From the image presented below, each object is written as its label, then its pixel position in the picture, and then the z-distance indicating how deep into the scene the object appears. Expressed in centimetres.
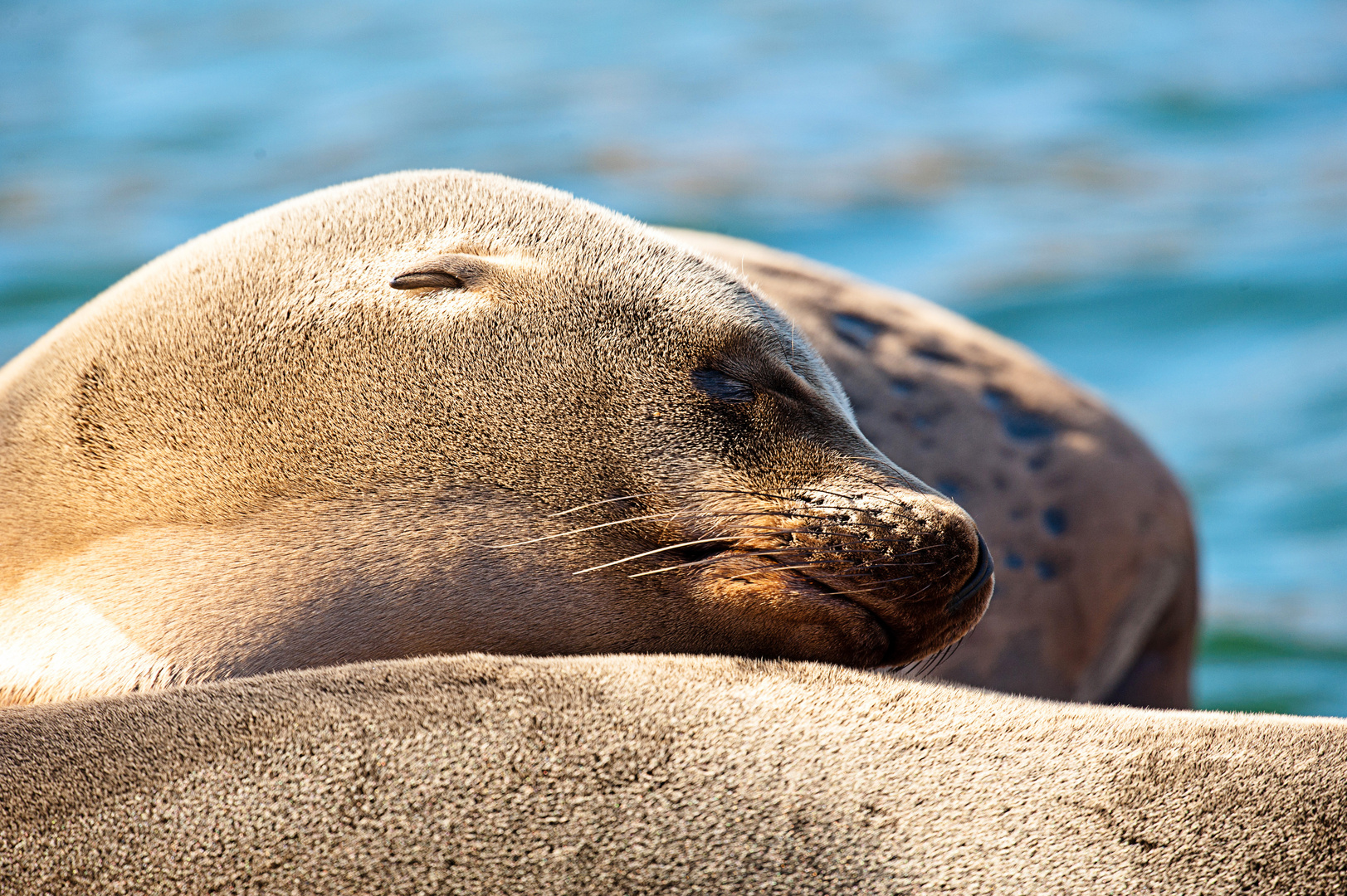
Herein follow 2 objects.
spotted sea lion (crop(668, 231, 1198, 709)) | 559
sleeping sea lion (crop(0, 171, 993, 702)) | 531
